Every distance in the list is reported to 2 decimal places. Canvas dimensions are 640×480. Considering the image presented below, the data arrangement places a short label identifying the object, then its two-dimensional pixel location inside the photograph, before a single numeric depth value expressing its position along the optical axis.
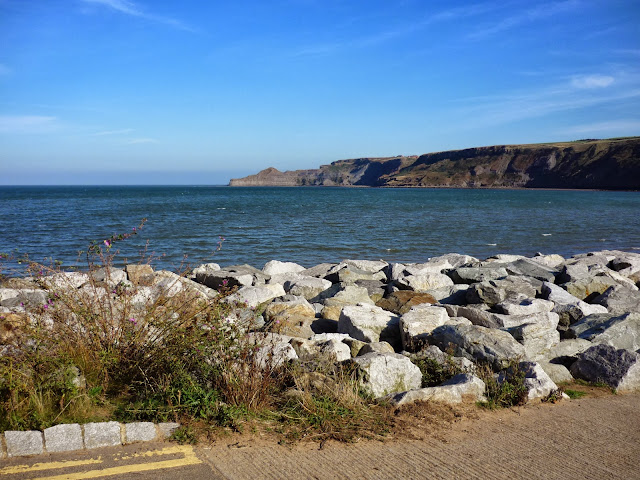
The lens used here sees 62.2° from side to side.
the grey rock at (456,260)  16.02
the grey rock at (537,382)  5.31
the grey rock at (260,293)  10.17
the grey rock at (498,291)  9.77
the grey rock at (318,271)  14.18
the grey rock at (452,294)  10.74
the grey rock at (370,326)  7.14
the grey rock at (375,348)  6.38
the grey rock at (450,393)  4.96
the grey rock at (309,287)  11.83
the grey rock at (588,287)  11.07
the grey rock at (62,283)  5.11
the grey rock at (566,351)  6.66
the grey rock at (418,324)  6.77
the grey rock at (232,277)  12.62
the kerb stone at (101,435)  3.95
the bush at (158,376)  4.30
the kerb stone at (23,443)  3.77
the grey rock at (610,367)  5.82
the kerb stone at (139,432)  4.06
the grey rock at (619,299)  9.73
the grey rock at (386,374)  5.11
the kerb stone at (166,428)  4.16
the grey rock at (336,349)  5.88
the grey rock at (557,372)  6.09
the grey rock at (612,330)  7.21
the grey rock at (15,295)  9.31
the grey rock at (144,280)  6.27
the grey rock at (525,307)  8.29
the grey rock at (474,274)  12.55
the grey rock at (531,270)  13.05
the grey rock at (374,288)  11.47
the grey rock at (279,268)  15.12
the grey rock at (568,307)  8.39
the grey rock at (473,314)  7.89
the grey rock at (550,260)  15.46
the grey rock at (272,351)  5.05
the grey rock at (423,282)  11.76
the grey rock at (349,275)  13.26
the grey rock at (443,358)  5.69
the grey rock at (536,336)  6.62
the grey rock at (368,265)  15.43
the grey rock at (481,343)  5.88
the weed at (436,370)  5.61
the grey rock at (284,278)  12.80
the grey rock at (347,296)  9.53
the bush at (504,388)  5.18
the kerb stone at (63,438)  3.86
